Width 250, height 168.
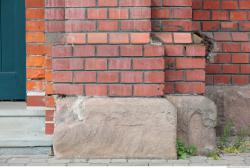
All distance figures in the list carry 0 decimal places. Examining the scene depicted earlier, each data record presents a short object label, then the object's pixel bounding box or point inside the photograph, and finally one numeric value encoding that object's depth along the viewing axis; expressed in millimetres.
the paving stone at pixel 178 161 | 7377
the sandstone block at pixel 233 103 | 8325
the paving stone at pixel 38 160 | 7395
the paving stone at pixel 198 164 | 7239
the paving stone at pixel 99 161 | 7352
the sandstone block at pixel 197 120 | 7639
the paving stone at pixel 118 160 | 7327
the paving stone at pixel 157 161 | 7352
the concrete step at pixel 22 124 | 7963
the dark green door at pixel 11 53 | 9174
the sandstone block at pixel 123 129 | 7414
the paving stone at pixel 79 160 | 7358
